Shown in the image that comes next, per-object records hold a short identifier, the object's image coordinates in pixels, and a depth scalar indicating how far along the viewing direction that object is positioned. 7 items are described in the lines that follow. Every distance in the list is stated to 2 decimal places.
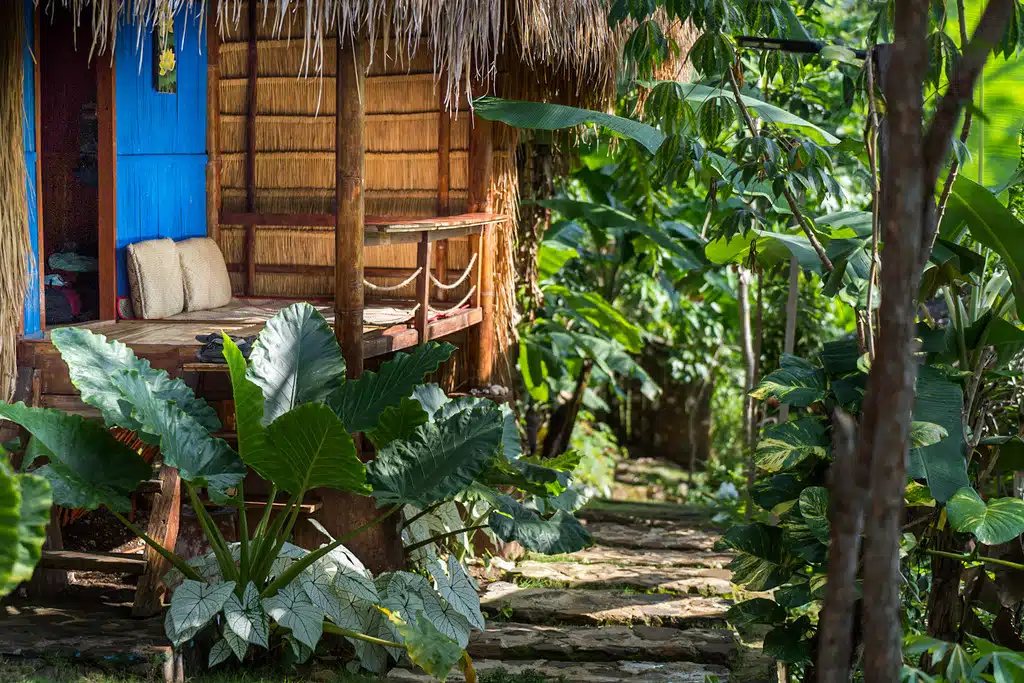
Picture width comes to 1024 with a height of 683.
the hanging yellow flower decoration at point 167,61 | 6.33
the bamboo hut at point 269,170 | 4.67
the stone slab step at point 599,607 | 5.14
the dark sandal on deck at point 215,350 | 4.74
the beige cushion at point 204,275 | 6.44
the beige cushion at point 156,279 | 5.88
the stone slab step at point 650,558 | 6.72
